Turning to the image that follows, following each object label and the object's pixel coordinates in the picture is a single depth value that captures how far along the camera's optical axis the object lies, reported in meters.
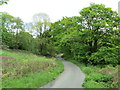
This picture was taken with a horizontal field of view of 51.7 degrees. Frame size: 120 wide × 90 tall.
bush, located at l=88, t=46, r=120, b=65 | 13.85
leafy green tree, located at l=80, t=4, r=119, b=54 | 14.73
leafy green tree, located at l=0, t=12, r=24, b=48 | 21.03
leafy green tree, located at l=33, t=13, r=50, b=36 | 25.06
